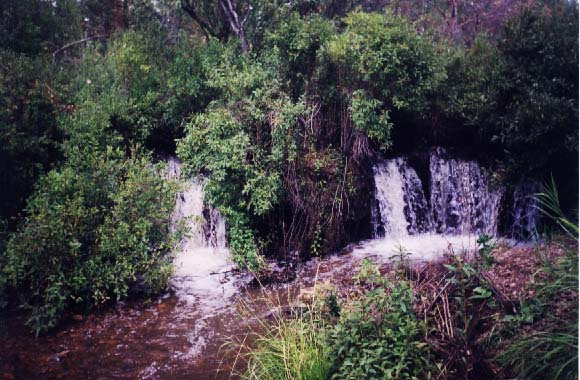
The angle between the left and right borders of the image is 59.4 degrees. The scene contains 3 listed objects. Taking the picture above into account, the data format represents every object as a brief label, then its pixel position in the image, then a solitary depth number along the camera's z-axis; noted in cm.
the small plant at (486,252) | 368
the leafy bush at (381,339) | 358
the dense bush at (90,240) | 699
